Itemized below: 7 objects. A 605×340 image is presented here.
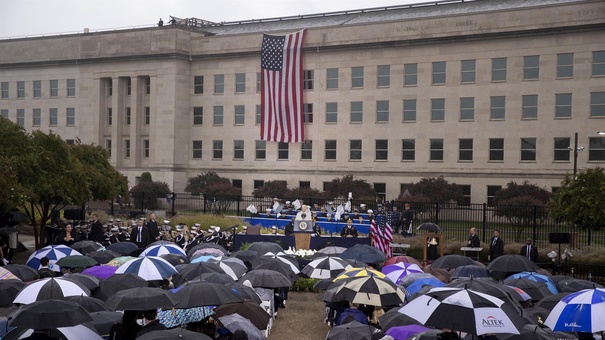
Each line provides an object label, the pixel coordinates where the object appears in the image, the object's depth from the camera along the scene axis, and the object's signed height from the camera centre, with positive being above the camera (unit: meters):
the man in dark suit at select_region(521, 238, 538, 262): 26.78 -2.87
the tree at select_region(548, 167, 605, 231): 28.70 -1.25
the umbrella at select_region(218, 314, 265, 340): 13.46 -2.78
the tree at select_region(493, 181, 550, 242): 37.44 -1.99
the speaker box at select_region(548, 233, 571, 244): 27.47 -2.45
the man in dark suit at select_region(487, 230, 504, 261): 27.53 -2.80
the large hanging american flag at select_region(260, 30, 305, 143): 60.53 +6.40
